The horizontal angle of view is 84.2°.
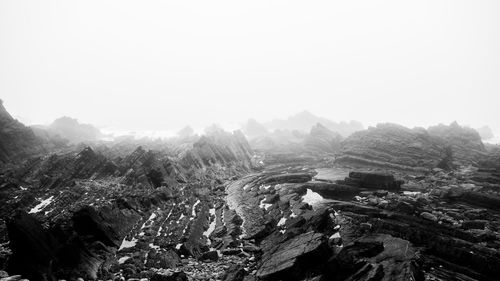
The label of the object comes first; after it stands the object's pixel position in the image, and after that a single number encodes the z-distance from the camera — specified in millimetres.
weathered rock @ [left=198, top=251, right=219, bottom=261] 26688
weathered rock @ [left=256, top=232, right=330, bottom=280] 21094
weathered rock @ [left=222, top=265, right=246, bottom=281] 21688
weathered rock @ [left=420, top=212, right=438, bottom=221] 32938
